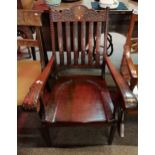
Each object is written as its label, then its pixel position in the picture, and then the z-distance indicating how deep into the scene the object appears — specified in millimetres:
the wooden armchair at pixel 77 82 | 1284
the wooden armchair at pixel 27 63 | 1402
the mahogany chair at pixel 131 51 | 1357
